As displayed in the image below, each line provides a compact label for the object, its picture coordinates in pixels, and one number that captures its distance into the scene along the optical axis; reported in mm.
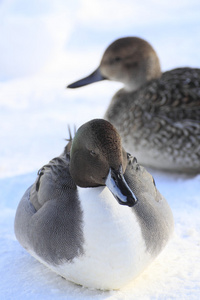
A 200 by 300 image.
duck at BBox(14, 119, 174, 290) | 3056
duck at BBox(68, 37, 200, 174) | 3749
